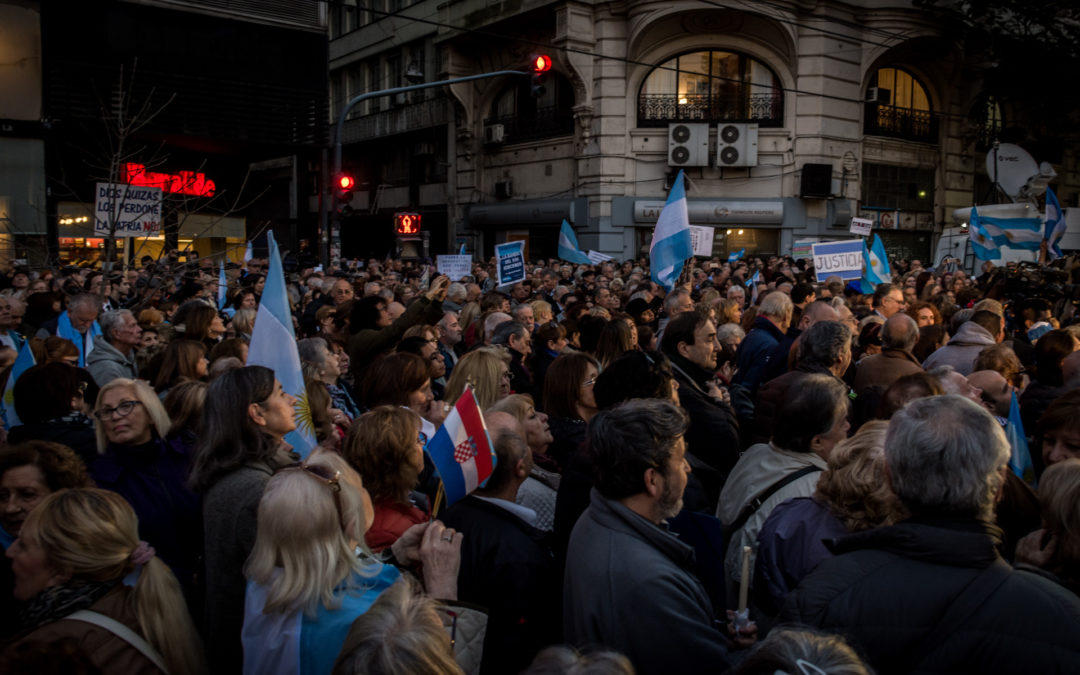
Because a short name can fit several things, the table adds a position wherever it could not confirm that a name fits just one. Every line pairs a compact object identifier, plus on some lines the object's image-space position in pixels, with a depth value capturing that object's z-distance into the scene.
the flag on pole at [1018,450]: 4.12
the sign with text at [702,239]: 14.83
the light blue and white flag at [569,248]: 16.72
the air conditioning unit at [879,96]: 24.83
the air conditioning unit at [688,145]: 24.17
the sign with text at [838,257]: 11.27
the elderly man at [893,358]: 5.51
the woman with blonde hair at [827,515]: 2.81
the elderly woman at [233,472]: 2.99
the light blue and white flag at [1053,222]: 13.00
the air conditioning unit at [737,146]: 23.95
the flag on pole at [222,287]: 10.68
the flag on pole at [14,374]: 5.31
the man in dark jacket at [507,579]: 2.88
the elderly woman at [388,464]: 3.35
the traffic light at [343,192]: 16.33
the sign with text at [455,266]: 14.34
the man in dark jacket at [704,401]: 4.21
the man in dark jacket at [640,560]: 2.40
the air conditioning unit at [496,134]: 27.94
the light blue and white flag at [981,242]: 14.90
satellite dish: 23.80
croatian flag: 2.97
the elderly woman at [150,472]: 3.52
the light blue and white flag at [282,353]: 4.01
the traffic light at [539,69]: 14.68
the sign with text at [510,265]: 11.84
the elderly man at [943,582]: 2.02
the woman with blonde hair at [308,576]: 2.46
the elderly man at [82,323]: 7.15
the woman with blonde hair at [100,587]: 2.30
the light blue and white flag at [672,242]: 9.65
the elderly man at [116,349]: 6.14
